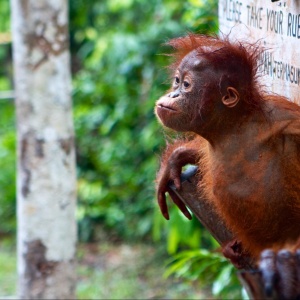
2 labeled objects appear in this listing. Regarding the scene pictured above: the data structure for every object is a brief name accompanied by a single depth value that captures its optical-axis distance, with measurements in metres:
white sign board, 5.28
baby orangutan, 4.86
